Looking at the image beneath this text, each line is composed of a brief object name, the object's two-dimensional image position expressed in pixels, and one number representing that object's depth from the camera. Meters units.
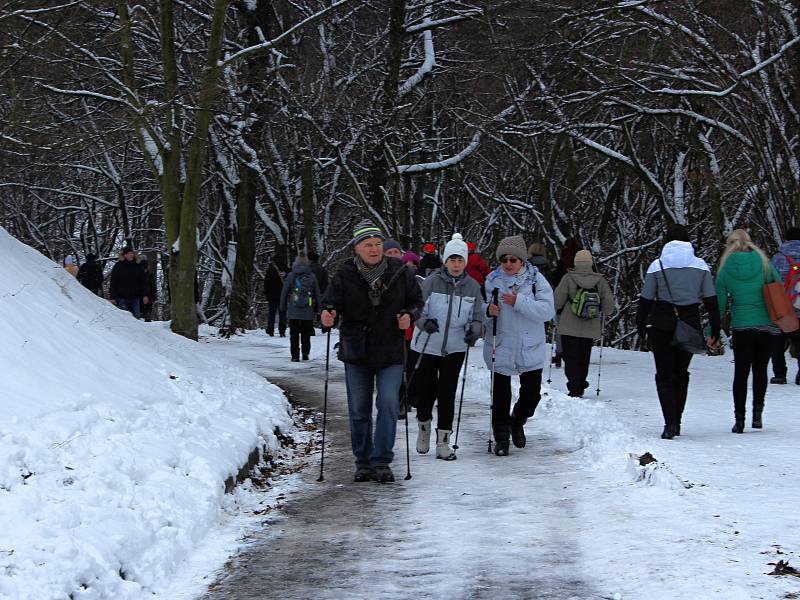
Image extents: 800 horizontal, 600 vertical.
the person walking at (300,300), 19.97
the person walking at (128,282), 26.11
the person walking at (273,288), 26.81
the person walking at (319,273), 21.12
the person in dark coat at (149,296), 27.86
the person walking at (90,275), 29.02
